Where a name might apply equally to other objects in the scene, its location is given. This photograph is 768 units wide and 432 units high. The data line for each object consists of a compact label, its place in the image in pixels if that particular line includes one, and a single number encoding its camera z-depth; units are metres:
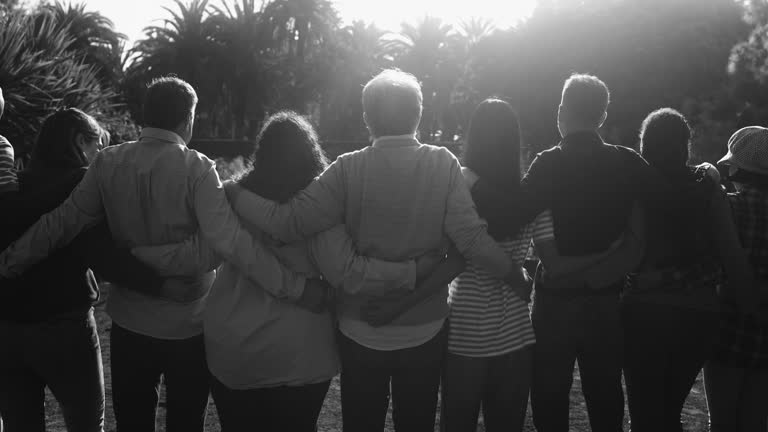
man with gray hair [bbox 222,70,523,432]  2.81
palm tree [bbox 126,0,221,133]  36.75
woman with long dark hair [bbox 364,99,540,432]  3.00
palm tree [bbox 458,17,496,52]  58.94
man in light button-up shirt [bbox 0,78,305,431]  2.83
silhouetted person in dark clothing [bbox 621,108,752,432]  3.25
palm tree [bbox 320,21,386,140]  46.00
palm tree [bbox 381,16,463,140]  57.34
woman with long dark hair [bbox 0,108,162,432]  2.98
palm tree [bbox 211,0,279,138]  37.19
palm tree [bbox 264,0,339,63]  41.47
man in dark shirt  3.08
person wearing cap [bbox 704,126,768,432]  3.40
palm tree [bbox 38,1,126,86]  34.12
